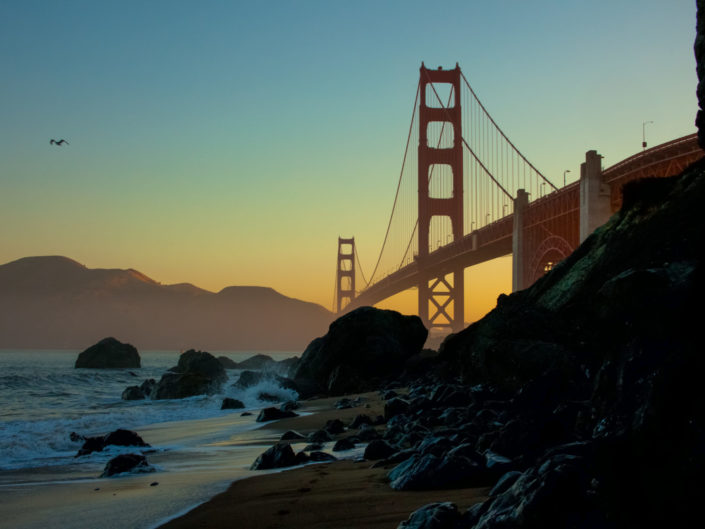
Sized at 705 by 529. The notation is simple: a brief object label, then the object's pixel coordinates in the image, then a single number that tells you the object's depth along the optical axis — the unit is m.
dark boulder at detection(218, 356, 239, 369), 58.08
